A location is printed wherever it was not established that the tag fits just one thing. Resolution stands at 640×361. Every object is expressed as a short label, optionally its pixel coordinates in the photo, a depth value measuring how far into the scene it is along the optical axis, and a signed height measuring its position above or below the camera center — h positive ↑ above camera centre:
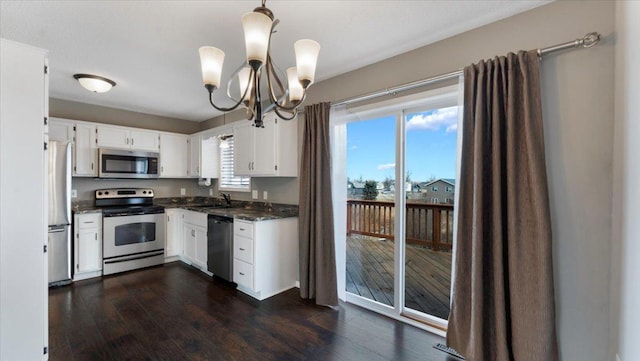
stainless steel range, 3.91 -0.81
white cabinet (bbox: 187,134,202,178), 4.96 +0.42
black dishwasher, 3.38 -0.88
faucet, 4.62 -0.36
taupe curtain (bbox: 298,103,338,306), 2.91 -0.39
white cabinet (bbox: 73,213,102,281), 3.69 -0.94
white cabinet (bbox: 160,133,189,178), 4.86 +0.41
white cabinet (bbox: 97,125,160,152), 4.25 +0.64
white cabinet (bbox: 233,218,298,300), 3.07 -0.92
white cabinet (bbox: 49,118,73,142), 3.80 +0.66
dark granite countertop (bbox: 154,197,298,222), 3.32 -0.45
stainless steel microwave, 4.18 +0.22
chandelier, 1.36 +0.65
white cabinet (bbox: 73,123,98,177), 4.01 +0.38
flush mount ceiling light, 3.15 +1.10
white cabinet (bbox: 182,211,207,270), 3.95 -0.92
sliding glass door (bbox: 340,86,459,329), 2.47 -0.25
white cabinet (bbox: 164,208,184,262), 4.49 -0.91
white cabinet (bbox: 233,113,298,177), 3.39 +0.37
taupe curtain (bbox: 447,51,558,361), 1.70 -0.30
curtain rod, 1.67 +0.82
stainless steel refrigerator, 3.39 -0.45
